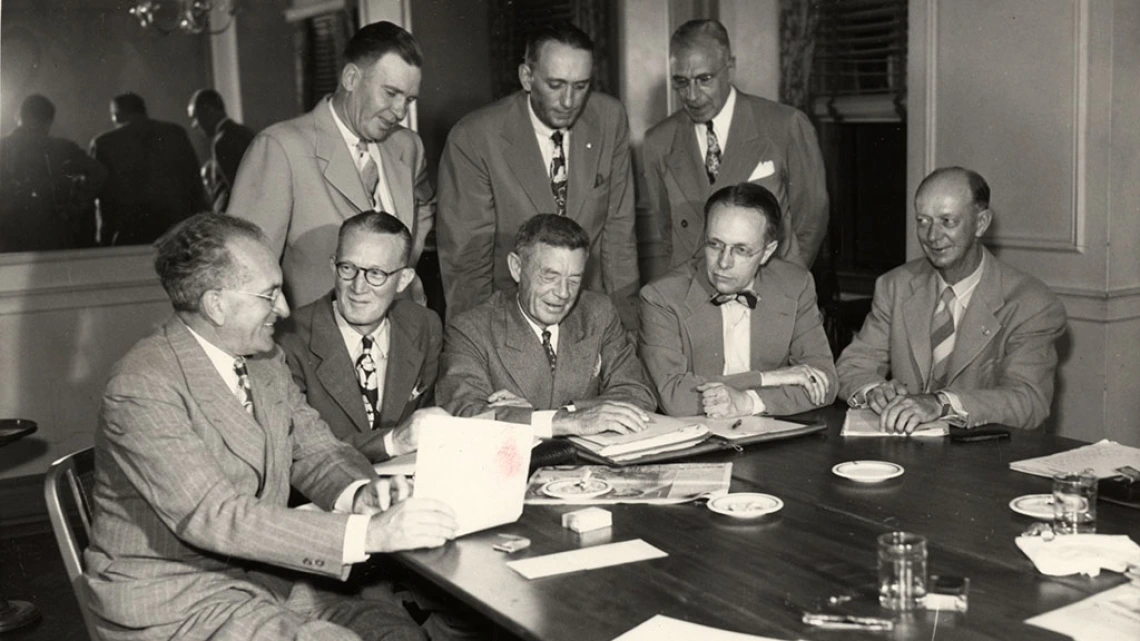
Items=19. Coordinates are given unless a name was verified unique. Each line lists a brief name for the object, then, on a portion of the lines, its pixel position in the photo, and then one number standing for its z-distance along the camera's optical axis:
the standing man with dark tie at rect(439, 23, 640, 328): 4.05
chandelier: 5.94
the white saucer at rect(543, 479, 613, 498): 2.54
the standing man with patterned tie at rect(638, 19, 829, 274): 4.27
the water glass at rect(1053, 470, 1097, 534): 2.21
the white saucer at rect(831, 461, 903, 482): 2.57
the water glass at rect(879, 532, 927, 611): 1.89
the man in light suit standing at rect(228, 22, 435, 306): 3.55
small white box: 2.32
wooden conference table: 1.86
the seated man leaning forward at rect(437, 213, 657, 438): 3.25
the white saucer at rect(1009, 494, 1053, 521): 2.28
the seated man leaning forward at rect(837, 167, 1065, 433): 3.39
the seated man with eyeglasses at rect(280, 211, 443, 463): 3.17
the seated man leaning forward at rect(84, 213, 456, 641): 2.25
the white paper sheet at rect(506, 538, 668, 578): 2.11
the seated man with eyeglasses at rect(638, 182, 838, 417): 3.43
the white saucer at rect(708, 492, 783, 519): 2.36
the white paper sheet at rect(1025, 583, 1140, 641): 1.75
